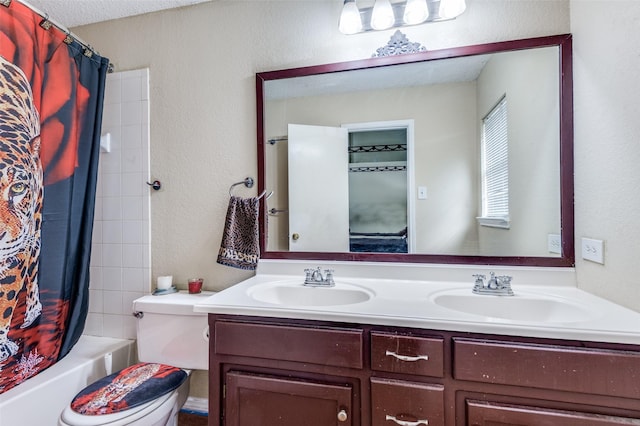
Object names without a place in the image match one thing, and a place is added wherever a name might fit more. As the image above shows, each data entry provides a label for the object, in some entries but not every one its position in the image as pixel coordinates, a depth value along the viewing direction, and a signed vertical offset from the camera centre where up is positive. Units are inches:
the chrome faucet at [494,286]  48.5 -11.7
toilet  44.4 -27.8
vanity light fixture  53.9 +36.9
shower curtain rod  50.1 +36.2
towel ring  64.5 +7.1
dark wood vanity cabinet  32.5 -19.7
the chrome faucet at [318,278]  55.7 -11.8
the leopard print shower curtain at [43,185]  49.4 +6.0
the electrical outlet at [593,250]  44.3 -5.6
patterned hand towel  60.0 -4.0
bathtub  48.6 -29.7
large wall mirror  52.3 +11.0
